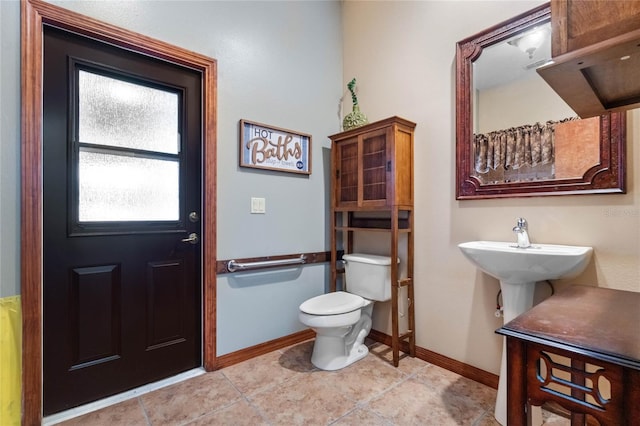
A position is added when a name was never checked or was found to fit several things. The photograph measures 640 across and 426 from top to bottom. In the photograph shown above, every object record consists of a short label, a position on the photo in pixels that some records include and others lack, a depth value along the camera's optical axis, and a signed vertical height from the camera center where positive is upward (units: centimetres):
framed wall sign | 210 +47
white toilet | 191 -64
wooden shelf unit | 203 +18
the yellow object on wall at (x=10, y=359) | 127 -64
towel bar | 202 -37
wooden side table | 64 -33
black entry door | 153 -4
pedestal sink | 130 -25
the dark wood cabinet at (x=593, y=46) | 63 +36
